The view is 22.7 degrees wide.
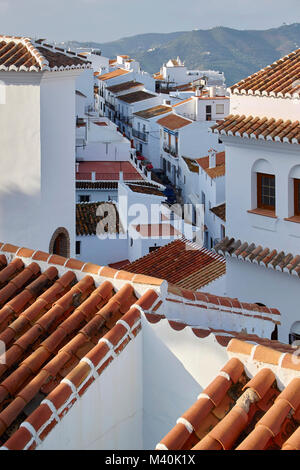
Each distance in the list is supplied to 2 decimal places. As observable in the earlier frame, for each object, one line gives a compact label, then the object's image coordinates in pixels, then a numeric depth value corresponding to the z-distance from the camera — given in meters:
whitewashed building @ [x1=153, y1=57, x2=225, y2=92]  88.31
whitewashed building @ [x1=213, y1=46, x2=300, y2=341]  14.72
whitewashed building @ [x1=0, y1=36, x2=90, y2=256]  14.07
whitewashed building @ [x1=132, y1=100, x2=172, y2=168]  62.16
